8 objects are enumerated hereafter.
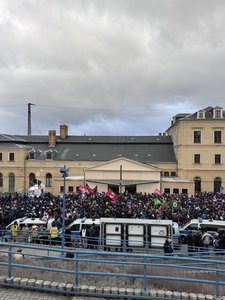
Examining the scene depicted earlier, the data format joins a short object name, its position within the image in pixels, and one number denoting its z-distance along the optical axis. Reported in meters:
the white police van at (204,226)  18.73
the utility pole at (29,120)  81.44
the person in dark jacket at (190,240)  15.71
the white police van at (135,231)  16.14
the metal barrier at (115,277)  7.46
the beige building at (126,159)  48.44
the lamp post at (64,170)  15.66
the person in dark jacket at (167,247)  13.14
